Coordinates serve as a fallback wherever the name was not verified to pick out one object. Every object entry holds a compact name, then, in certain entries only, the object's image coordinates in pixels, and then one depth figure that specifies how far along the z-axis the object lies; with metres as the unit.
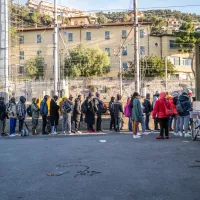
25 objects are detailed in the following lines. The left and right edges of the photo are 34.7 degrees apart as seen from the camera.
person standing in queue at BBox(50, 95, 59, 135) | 14.98
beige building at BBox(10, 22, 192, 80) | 64.00
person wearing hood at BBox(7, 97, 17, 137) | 14.78
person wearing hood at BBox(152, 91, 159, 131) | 15.92
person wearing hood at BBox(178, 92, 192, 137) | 12.41
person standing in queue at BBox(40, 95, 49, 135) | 15.22
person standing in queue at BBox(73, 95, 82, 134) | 15.16
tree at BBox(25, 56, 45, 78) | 57.61
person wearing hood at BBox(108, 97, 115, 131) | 15.74
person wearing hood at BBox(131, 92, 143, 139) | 12.62
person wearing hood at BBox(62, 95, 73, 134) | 14.56
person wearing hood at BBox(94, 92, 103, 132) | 15.28
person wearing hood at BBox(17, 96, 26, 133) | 14.76
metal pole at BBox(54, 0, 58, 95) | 22.74
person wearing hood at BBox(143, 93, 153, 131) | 15.71
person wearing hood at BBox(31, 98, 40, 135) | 15.26
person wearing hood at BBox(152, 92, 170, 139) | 12.26
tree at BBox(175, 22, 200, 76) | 60.66
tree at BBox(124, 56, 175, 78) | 55.44
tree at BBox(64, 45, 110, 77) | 56.22
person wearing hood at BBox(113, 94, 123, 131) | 15.26
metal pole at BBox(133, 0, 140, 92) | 22.13
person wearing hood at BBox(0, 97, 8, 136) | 14.85
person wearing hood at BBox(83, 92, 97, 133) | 15.09
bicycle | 11.34
